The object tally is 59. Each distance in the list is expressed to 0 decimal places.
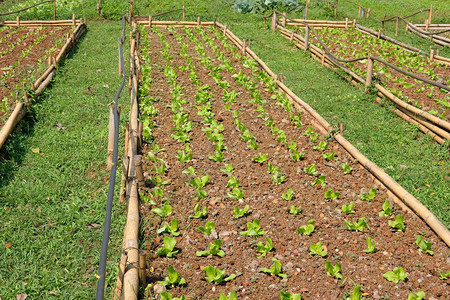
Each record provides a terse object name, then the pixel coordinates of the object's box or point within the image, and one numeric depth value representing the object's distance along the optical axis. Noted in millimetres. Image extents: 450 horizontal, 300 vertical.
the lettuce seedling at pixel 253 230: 4723
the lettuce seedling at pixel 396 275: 4070
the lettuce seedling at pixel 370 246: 4482
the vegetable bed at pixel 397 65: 9047
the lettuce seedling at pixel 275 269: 4109
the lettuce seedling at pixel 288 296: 3715
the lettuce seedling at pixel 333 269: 4105
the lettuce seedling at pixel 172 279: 3943
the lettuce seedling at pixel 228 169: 6109
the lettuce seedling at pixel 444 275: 4105
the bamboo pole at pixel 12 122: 6382
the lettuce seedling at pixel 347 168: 6090
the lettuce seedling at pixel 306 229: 4754
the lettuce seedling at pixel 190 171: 6031
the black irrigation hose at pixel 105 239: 2791
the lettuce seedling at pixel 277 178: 5832
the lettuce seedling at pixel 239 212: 5066
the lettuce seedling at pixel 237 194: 5418
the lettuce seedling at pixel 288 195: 5363
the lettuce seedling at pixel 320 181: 5776
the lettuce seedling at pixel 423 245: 4453
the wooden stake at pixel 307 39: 13922
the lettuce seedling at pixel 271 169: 6051
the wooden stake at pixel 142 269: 3630
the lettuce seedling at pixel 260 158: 6352
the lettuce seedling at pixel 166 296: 3719
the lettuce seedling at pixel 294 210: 5133
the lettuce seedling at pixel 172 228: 4754
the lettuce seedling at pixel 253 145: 6832
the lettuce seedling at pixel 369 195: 5402
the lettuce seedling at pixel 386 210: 5090
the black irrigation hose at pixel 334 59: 11261
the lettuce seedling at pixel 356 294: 3773
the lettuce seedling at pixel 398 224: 4832
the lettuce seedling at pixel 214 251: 4402
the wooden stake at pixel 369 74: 9656
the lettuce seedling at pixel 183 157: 6418
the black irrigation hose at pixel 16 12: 18141
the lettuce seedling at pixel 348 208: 5125
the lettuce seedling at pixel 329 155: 6469
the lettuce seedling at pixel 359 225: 4824
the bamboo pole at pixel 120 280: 3635
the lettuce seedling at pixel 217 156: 6445
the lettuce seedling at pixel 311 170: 6062
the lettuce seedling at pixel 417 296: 3756
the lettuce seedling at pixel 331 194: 5407
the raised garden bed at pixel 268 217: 4105
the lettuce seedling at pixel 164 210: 5043
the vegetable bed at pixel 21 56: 8836
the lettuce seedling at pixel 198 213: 5016
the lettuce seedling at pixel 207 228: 4707
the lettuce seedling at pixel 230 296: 3645
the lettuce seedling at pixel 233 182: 5664
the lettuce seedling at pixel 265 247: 4449
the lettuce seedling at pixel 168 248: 4387
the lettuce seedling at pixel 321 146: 6790
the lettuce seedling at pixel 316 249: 4441
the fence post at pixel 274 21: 17719
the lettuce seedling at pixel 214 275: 4020
